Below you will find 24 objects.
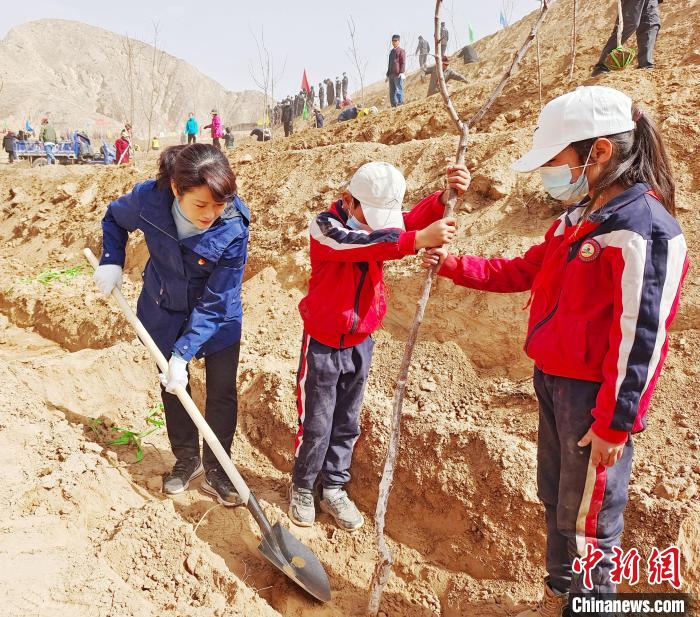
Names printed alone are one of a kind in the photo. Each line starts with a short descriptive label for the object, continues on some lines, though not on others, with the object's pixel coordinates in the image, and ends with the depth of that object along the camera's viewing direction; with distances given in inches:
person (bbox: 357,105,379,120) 458.7
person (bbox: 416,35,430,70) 914.1
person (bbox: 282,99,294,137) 668.7
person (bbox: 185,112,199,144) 569.0
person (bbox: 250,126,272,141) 655.3
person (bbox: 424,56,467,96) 538.7
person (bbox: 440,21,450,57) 707.4
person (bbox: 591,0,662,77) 227.0
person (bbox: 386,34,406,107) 474.6
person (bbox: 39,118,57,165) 602.6
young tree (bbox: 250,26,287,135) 732.5
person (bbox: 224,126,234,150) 727.5
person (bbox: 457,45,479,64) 728.5
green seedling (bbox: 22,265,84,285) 250.4
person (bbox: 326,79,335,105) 1063.0
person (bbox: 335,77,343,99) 1043.7
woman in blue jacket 88.6
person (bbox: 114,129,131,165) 554.3
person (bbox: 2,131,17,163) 597.6
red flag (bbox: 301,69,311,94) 737.6
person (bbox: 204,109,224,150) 530.9
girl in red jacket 57.7
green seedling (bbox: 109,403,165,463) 124.6
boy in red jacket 84.4
